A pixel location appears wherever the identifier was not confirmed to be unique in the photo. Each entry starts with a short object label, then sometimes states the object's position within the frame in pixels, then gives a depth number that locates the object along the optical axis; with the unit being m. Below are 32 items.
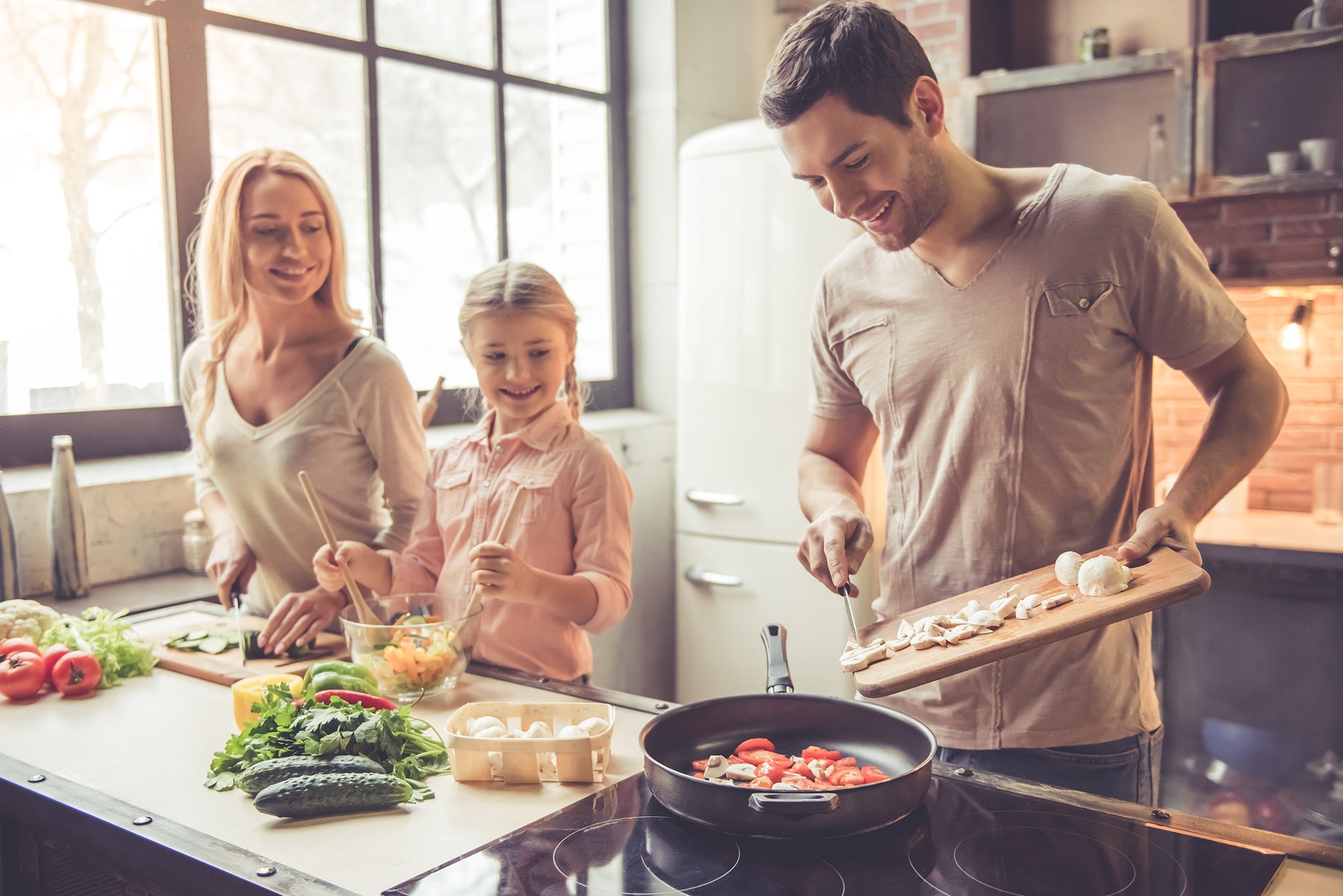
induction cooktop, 0.97
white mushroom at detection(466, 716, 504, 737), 1.32
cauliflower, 1.78
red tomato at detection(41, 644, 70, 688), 1.65
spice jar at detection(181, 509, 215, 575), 2.45
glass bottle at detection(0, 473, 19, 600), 2.07
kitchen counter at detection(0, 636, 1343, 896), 1.06
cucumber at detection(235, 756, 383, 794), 1.21
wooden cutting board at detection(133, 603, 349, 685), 1.71
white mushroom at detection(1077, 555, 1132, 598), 1.23
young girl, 1.80
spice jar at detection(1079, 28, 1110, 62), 3.18
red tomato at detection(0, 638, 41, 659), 1.64
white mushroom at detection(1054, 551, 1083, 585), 1.32
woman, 1.96
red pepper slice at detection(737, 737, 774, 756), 1.22
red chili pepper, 1.39
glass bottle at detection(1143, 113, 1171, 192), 3.03
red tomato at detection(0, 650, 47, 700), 1.59
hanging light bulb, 3.14
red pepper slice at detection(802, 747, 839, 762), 1.20
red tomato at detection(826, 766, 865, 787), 1.12
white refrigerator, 3.20
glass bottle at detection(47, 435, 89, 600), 2.18
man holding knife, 1.40
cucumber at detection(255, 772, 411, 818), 1.17
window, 2.47
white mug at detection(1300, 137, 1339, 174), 2.81
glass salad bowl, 1.54
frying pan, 1.03
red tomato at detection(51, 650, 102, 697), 1.61
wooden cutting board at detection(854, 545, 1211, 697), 1.19
